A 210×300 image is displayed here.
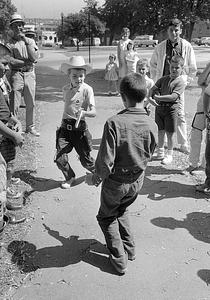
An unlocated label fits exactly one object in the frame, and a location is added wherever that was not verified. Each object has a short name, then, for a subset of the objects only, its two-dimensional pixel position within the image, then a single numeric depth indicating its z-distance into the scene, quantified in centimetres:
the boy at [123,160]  281
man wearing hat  625
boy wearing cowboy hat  437
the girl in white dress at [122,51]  1070
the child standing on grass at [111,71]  1125
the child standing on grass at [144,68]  541
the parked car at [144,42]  5251
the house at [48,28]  12412
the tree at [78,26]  6469
